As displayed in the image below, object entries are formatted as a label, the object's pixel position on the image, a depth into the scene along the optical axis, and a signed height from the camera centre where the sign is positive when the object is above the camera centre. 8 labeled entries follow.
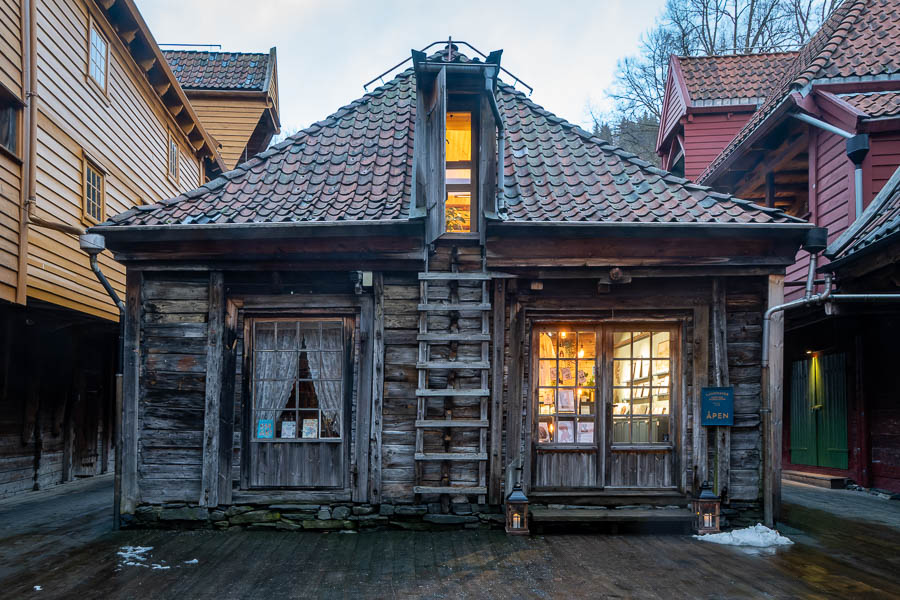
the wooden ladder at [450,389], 6.91 -0.36
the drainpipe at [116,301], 6.82 +0.55
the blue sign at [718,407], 6.93 -0.53
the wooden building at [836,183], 9.53 +2.87
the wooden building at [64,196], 8.64 +2.37
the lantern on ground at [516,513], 6.76 -1.65
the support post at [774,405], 6.98 -0.51
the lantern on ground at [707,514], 6.87 -1.66
